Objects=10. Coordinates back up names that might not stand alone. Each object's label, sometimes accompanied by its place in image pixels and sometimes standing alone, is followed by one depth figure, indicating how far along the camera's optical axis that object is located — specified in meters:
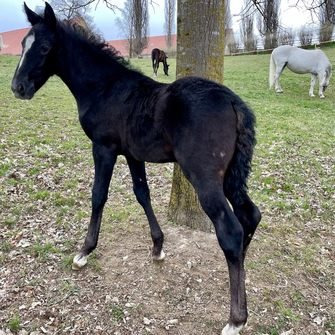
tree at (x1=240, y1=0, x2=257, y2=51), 31.36
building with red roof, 43.69
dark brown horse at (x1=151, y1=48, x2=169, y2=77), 18.19
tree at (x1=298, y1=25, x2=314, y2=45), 27.82
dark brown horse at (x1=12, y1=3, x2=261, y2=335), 2.09
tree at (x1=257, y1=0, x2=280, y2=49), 29.54
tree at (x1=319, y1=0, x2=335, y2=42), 27.08
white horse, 13.33
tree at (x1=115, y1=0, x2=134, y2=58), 37.51
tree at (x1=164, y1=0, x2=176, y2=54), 38.37
